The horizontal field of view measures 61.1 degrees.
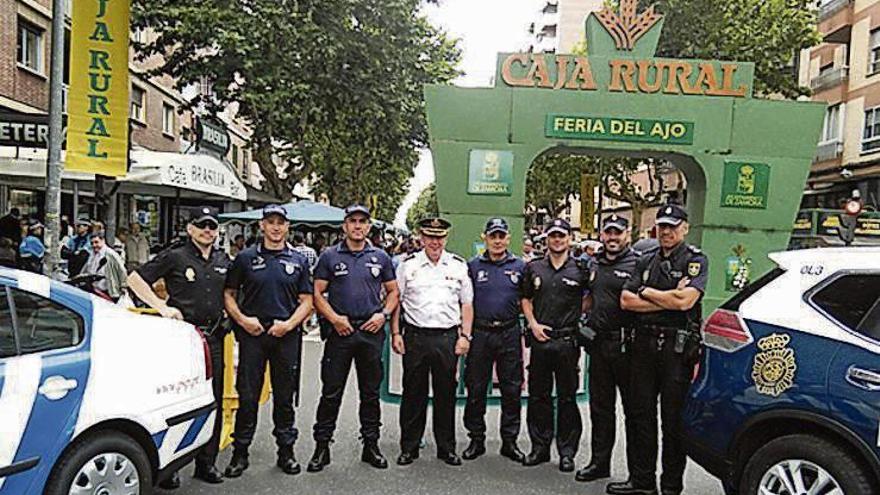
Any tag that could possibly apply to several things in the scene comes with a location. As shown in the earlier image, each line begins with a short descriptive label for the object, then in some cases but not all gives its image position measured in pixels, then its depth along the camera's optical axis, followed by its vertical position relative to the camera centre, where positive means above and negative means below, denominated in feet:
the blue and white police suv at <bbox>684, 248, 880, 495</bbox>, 11.88 -2.47
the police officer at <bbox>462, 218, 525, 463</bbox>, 18.89 -3.08
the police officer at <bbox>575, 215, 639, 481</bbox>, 17.35 -2.69
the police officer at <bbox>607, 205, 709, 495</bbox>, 15.33 -2.30
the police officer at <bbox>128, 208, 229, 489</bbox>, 16.29 -1.83
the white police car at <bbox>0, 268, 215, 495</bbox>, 11.23 -3.19
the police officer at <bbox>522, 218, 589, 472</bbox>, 18.34 -2.87
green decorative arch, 34.78 +4.59
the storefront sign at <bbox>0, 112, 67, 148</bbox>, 30.89 +2.68
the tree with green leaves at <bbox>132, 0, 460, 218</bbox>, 51.83 +11.02
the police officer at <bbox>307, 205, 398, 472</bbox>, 17.92 -2.59
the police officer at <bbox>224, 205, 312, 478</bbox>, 17.19 -2.62
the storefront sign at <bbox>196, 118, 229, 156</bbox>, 31.10 +2.92
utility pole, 23.49 +1.67
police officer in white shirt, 18.51 -2.86
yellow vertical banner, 25.40 +3.84
